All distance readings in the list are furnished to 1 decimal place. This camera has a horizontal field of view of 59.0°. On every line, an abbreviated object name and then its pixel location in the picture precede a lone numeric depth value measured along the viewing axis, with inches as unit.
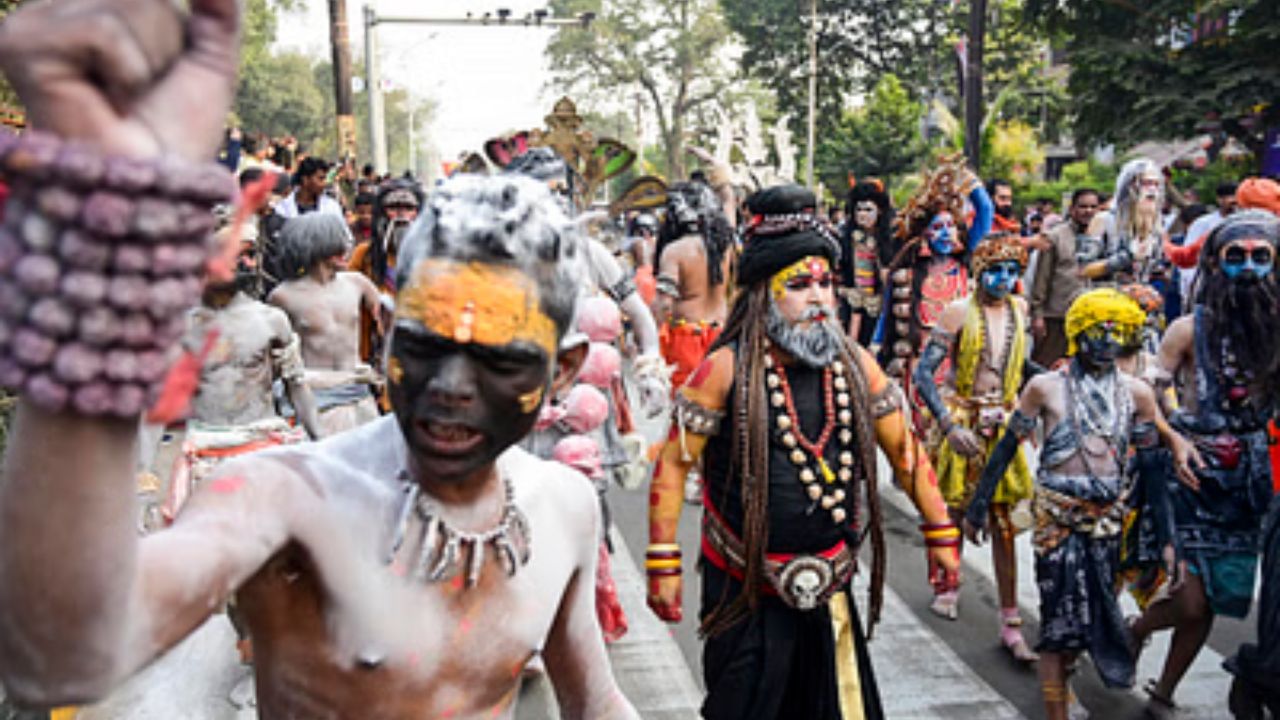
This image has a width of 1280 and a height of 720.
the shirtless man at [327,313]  227.5
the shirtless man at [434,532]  58.7
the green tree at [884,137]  1155.9
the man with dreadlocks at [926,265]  285.3
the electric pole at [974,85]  731.4
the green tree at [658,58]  2082.9
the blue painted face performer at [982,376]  219.6
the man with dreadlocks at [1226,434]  186.1
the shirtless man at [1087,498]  177.9
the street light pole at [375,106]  820.6
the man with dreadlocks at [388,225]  290.0
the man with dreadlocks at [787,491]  150.0
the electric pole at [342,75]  603.5
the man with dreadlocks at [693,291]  320.2
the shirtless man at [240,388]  185.9
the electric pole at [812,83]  1416.1
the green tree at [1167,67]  631.8
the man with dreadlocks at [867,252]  397.7
